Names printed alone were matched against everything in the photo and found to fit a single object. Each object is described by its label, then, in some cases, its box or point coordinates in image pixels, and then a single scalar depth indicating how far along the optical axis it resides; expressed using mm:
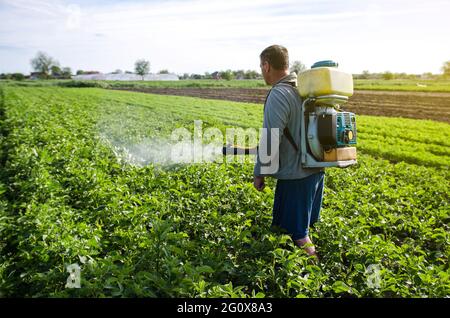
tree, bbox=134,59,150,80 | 39119
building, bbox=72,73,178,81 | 37375
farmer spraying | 3279
